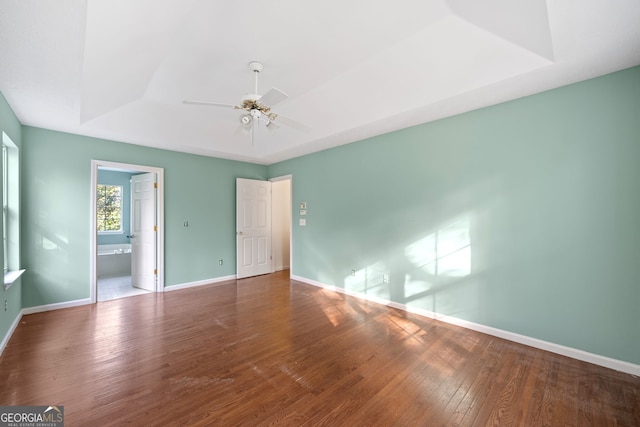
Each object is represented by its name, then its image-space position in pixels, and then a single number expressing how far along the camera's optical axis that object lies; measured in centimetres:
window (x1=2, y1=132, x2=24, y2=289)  328
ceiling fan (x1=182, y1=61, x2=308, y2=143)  232
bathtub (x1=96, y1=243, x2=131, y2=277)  602
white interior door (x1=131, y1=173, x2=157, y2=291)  479
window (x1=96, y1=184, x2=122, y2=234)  714
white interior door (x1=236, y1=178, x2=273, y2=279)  579
